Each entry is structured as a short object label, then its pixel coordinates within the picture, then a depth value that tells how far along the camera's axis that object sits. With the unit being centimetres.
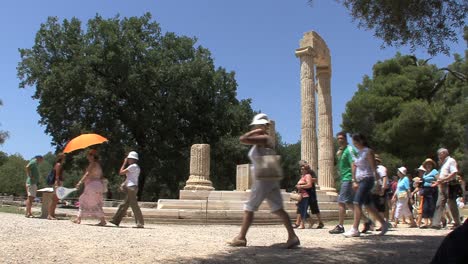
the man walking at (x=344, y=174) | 821
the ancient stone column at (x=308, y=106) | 2131
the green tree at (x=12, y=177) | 6544
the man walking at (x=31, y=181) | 1162
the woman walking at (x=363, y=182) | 759
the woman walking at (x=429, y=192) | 1088
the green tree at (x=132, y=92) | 3031
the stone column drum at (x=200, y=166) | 1973
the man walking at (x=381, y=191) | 839
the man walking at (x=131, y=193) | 991
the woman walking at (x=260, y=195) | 608
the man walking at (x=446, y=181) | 962
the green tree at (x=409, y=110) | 3241
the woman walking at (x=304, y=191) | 1070
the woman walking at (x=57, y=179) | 1114
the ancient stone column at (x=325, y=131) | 2230
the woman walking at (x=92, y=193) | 1005
